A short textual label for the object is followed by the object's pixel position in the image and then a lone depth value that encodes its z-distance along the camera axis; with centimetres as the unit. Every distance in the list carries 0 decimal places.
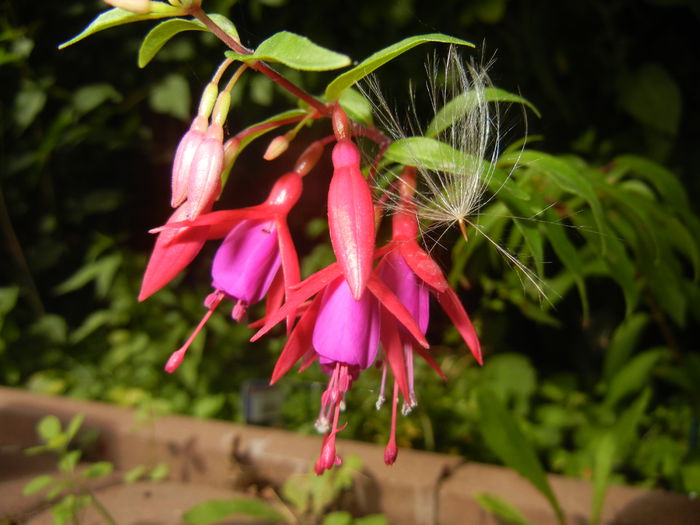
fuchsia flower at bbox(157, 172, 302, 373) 14
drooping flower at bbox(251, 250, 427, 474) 12
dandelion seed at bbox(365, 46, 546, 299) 14
